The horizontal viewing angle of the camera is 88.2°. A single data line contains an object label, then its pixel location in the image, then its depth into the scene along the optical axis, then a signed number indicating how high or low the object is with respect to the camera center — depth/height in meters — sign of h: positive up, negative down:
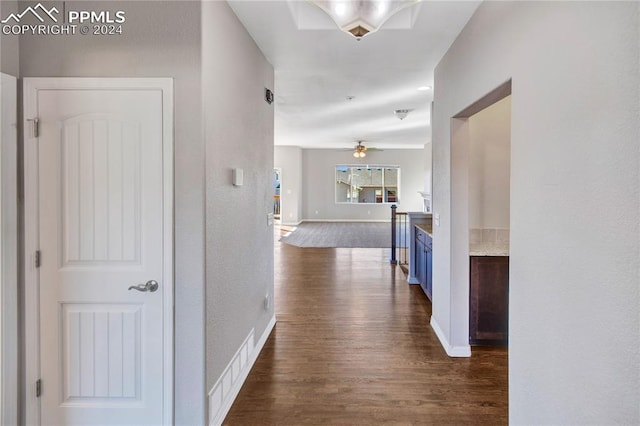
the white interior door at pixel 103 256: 1.79 -0.26
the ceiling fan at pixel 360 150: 9.75 +1.77
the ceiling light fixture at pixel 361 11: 1.73 +1.07
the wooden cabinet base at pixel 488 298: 2.85 -0.77
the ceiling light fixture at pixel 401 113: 5.41 +1.63
